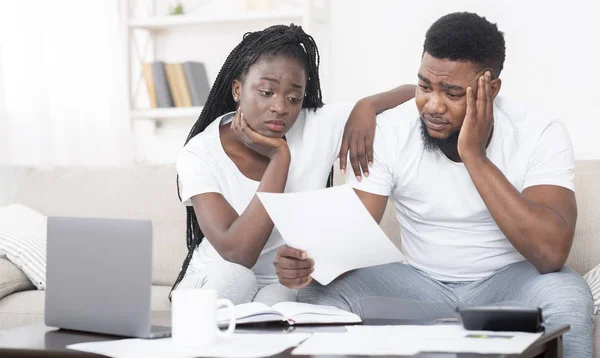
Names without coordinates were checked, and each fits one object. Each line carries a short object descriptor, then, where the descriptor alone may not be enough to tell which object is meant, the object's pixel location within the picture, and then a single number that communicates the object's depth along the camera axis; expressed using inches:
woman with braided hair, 143.9
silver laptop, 114.9
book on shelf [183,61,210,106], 235.0
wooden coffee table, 112.4
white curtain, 212.4
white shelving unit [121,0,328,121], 222.3
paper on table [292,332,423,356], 108.9
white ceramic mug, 110.5
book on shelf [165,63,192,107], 235.7
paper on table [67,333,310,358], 109.0
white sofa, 156.6
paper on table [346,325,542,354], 108.6
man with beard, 136.0
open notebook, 121.2
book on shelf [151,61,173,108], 236.0
